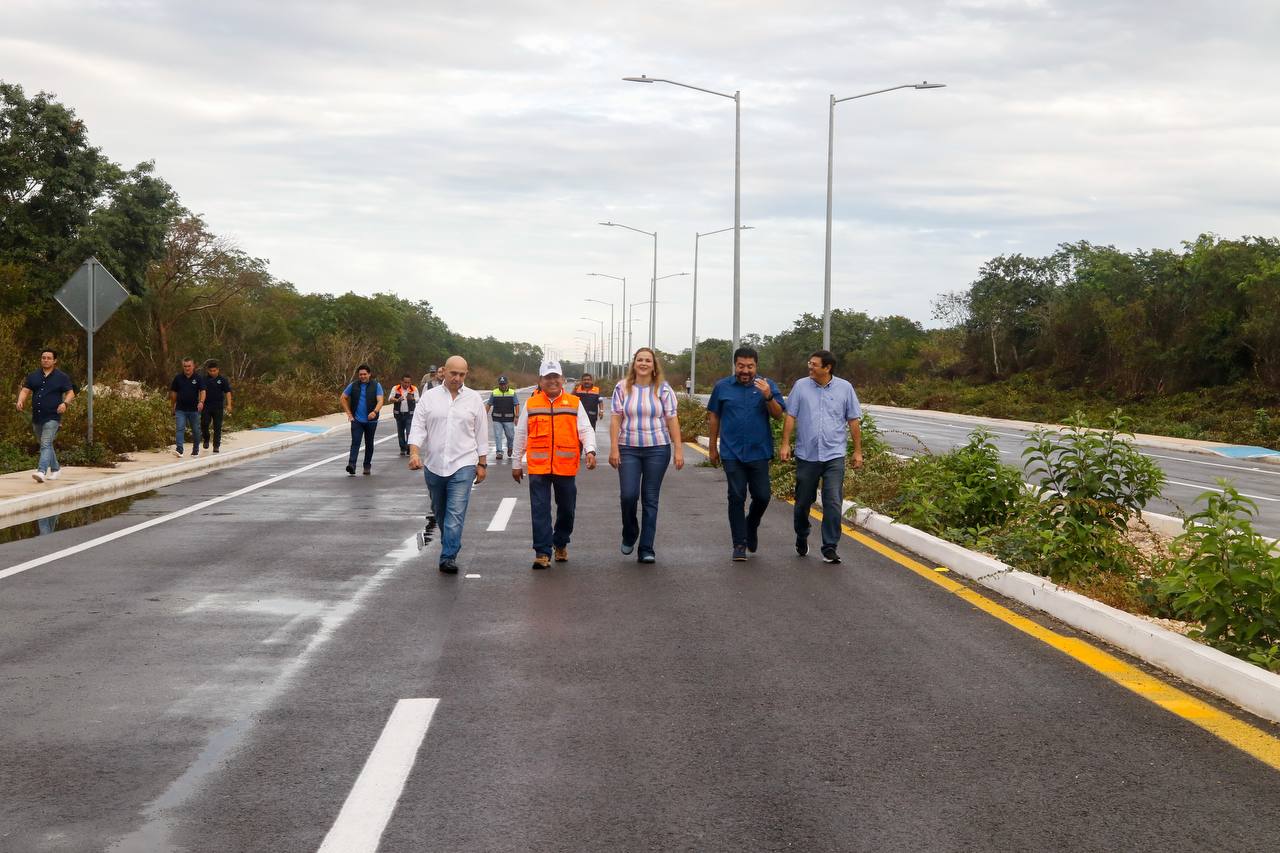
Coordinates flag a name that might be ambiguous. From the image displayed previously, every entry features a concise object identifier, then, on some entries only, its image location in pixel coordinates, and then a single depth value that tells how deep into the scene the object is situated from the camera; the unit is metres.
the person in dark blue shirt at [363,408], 19.47
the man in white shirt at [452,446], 10.09
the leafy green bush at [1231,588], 6.38
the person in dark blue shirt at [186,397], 21.97
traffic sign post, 19.91
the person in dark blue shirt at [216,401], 23.33
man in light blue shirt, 10.77
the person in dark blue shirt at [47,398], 16.16
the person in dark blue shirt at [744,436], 10.78
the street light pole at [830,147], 25.55
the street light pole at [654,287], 57.21
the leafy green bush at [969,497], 11.62
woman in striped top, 10.63
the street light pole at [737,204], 30.22
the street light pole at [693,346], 49.56
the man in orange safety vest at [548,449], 10.21
